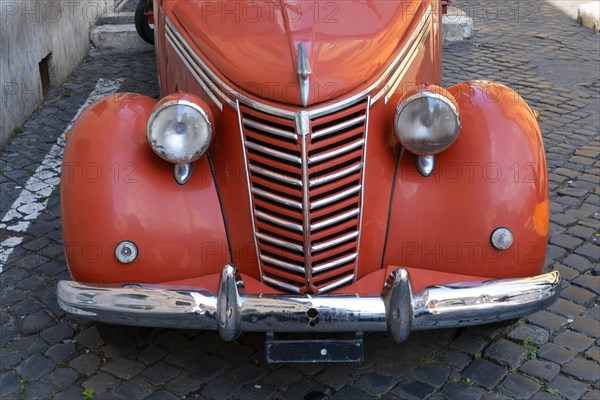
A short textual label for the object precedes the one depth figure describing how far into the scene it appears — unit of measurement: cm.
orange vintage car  303
